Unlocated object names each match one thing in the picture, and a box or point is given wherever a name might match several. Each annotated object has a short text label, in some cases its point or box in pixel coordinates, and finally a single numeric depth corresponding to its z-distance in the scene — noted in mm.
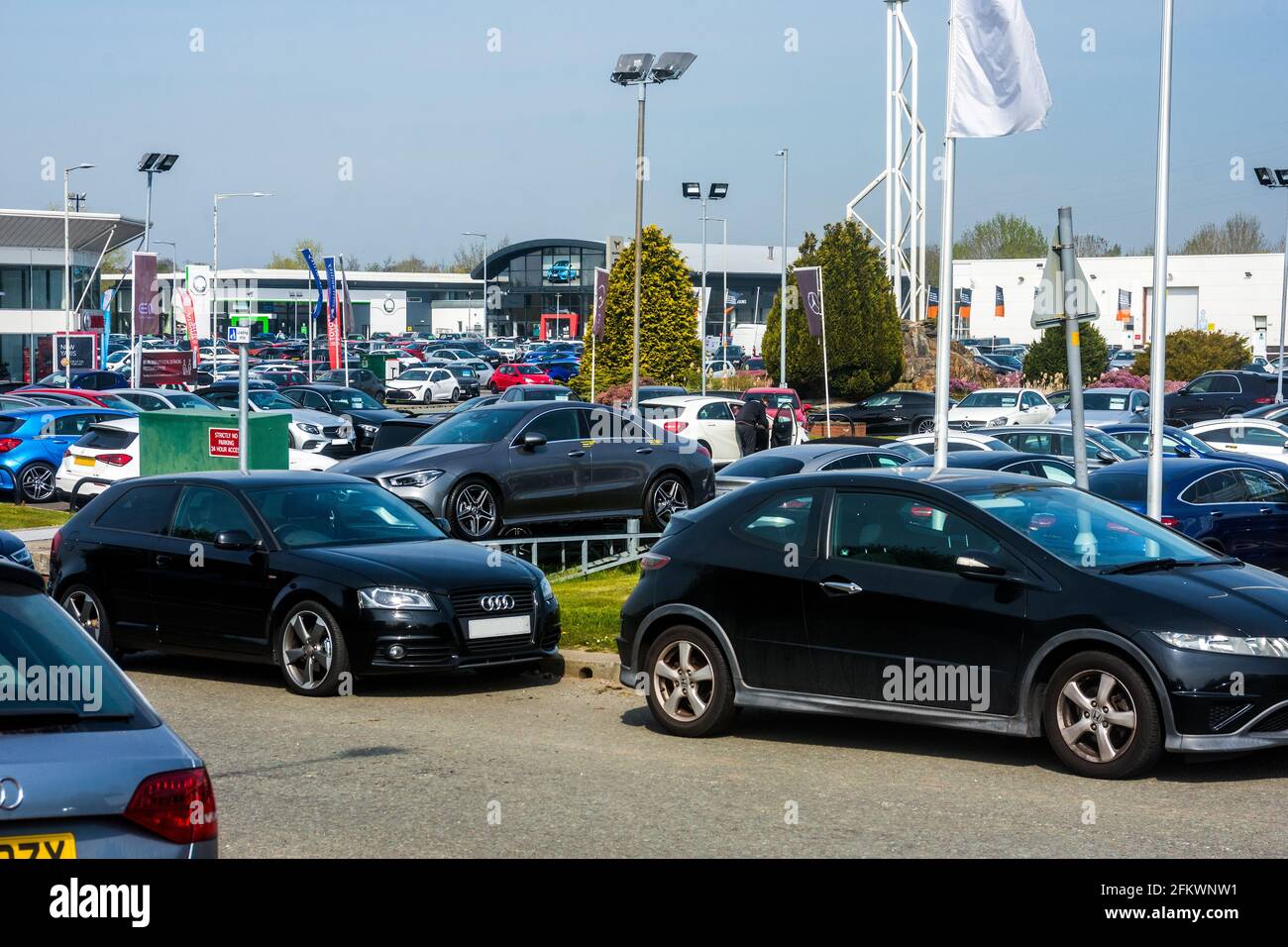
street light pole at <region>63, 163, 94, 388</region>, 50344
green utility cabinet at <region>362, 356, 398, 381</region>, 62875
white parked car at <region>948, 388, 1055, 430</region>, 40250
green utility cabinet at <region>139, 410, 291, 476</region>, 18484
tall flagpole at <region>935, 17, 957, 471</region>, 14953
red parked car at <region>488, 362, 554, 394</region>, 61969
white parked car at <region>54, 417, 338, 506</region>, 23422
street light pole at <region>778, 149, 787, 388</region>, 42916
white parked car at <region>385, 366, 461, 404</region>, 61031
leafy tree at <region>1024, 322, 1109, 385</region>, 52031
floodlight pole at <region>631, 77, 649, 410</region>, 31125
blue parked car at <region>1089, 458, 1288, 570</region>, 15562
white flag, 14531
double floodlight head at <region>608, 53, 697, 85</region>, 31031
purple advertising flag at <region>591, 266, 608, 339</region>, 36656
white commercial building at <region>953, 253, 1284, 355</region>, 94000
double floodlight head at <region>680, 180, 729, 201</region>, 58050
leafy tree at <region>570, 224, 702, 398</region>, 48219
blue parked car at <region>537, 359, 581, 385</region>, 67000
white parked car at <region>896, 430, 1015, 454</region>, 22359
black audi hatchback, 10570
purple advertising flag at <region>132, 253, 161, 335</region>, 39812
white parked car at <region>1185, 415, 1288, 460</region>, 28656
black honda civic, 7637
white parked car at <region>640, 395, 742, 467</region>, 28203
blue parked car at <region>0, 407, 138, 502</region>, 25922
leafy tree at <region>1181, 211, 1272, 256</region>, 124562
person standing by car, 27656
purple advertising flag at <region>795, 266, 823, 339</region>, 37781
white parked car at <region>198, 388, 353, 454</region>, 27500
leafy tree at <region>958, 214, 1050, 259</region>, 137125
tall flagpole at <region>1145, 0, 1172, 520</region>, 14359
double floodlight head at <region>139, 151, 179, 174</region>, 52781
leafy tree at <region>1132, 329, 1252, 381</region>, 57625
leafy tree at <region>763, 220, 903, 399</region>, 47906
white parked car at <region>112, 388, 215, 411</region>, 31297
